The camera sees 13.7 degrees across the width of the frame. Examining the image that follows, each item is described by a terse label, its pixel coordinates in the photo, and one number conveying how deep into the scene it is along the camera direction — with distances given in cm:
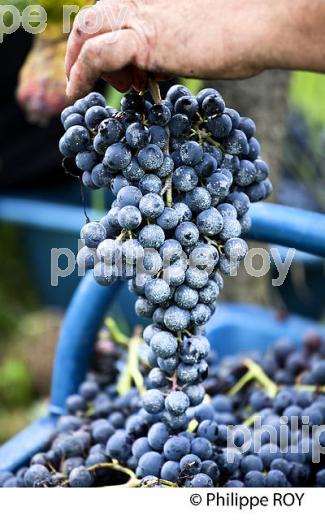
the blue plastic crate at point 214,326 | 96
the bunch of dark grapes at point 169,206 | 81
